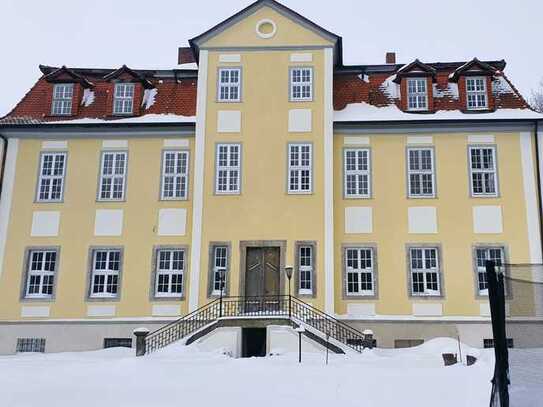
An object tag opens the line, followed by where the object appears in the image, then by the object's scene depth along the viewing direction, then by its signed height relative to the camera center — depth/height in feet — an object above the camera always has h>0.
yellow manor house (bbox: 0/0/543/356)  69.00 +11.45
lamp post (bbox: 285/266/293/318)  62.47 +2.42
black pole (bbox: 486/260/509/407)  24.36 -1.14
